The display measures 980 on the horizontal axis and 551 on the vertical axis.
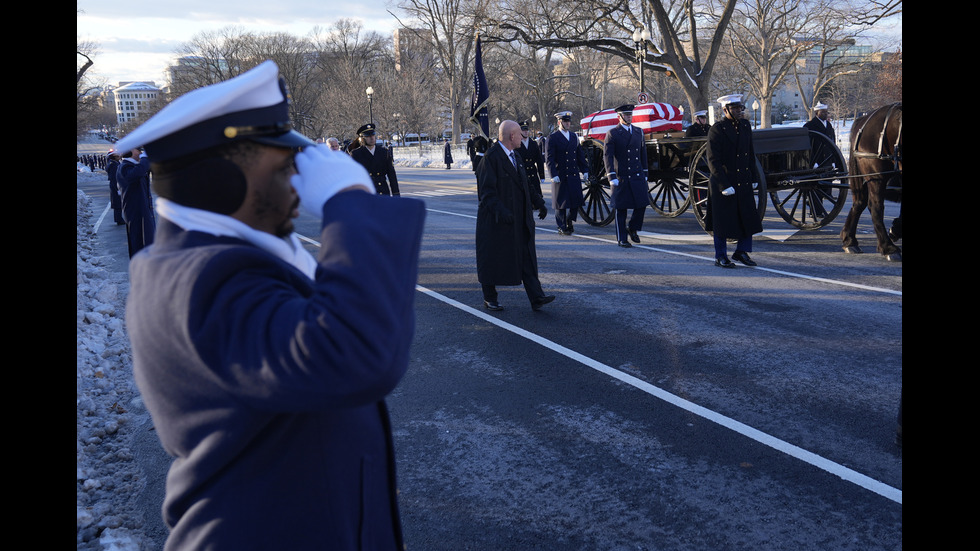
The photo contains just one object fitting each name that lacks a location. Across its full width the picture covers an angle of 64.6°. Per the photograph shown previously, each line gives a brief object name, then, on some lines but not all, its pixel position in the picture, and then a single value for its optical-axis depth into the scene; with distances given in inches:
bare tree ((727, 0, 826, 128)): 1515.7
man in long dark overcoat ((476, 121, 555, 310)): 281.6
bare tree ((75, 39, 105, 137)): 1432.1
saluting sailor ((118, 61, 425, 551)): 47.5
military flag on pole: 336.3
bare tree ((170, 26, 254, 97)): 3114.4
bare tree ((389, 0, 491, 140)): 2201.0
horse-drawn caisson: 418.9
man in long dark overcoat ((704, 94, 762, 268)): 343.9
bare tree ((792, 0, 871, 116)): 1289.2
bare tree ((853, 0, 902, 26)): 774.4
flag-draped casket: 538.3
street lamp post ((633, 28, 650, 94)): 876.0
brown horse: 354.6
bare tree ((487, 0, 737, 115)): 930.7
